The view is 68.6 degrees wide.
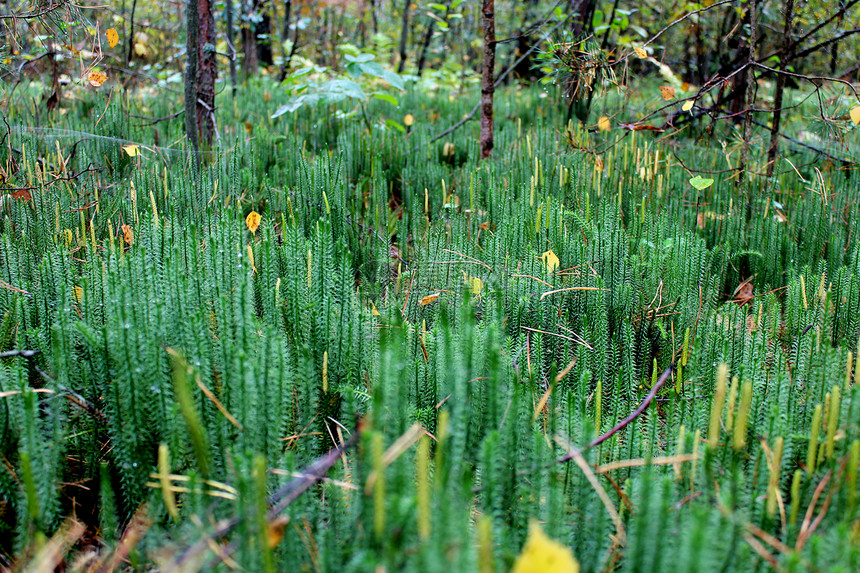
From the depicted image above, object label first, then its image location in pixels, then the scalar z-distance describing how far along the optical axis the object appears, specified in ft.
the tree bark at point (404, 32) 33.84
